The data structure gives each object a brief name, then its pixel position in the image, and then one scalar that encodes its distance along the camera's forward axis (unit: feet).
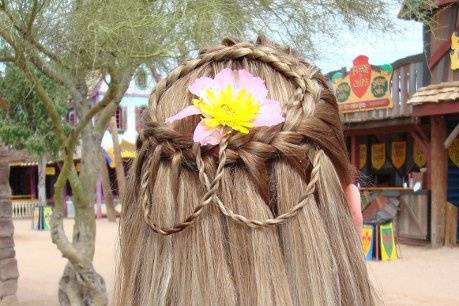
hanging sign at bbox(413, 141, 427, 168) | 43.24
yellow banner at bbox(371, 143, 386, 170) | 47.30
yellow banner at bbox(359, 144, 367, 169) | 49.20
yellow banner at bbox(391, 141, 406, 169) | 45.47
